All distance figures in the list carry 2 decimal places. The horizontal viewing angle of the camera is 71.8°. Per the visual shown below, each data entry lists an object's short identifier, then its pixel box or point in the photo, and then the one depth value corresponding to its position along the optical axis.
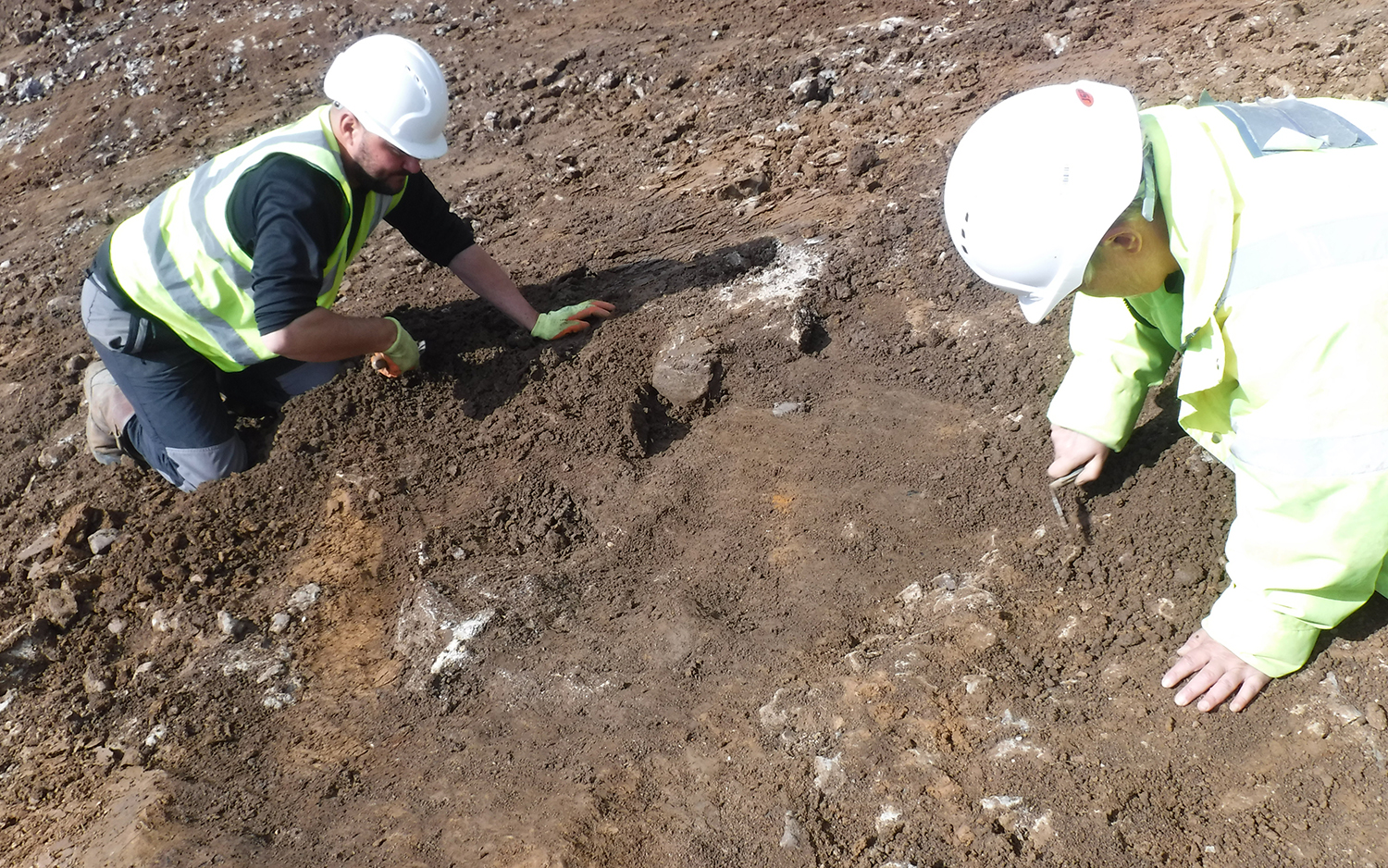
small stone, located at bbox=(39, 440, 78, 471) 4.20
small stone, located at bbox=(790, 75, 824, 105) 5.27
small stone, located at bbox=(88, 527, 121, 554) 3.58
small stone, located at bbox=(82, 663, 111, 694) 3.08
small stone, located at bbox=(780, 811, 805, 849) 2.32
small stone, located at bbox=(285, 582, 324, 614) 3.26
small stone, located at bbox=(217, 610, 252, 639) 3.16
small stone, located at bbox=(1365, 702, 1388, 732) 2.28
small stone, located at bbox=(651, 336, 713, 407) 3.79
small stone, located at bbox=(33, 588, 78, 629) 3.31
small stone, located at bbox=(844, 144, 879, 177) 4.62
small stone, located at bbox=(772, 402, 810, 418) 3.66
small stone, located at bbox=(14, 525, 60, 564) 3.64
